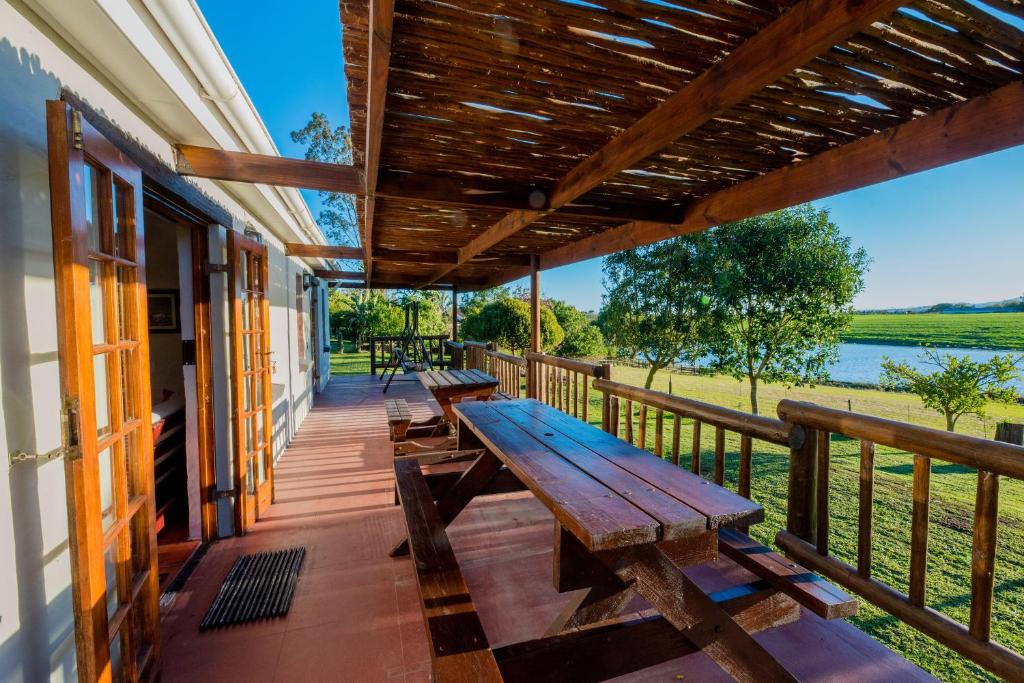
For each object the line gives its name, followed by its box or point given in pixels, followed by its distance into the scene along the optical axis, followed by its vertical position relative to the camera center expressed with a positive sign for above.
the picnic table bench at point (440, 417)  3.73 -0.83
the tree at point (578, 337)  13.34 -0.50
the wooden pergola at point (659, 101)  1.37 +0.88
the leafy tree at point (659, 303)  8.52 +0.33
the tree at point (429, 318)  15.25 +0.10
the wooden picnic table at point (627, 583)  1.26 -0.83
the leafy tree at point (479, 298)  20.63 +1.09
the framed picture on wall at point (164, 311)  4.21 +0.10
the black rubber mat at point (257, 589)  2.24 -1.43
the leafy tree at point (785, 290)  7.57 +0.49
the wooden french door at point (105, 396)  1.33 -0.26
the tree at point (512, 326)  10.45 -0.13
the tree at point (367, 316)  18.27 +0.18
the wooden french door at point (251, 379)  3.04 -0.42
